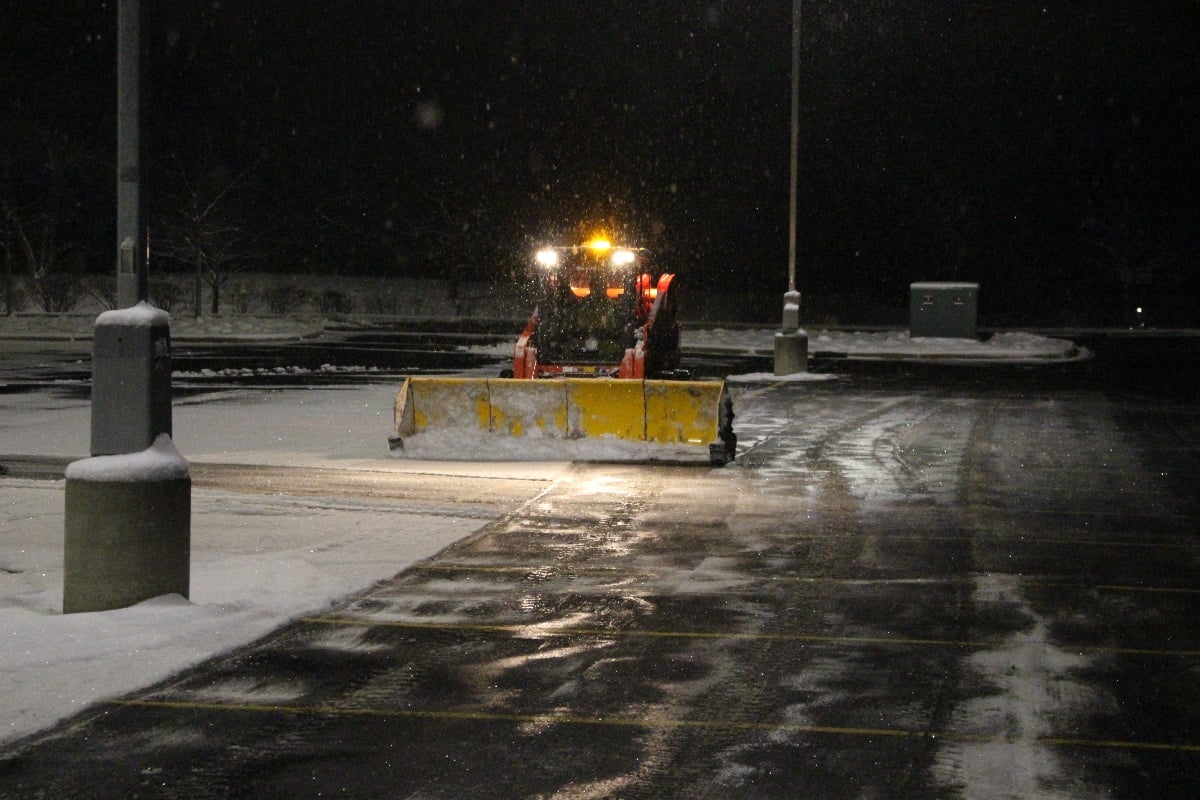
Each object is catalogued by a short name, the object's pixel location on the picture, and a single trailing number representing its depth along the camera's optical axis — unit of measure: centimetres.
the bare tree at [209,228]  5822
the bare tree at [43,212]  5875
